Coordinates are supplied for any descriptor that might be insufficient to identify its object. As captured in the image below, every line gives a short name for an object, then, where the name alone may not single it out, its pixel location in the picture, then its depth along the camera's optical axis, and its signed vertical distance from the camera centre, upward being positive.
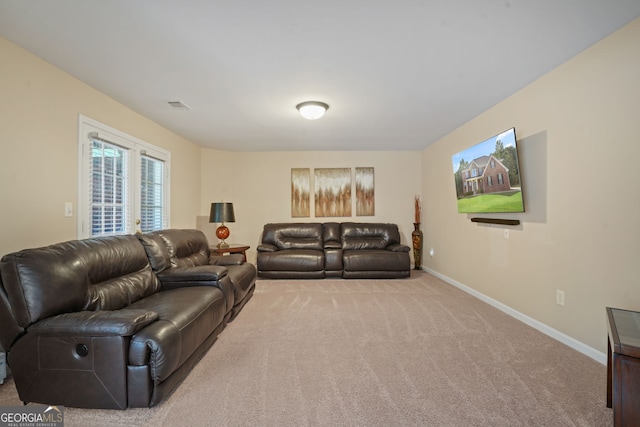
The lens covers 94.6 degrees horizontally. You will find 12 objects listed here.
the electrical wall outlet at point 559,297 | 2.58 -0.72
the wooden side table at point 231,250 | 4.78 -0.55
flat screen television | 2.95 +0.45
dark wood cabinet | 1.32 -0.75
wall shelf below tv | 3.09 -0.06
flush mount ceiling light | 3.33 +1.23
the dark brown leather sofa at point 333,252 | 4.98 -0.63
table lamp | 5.05 +0.01
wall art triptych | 6.04 +0.43
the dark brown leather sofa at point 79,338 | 1.66 -0.71
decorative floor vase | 5.76 -0.57
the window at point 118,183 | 2.88 +0.40
